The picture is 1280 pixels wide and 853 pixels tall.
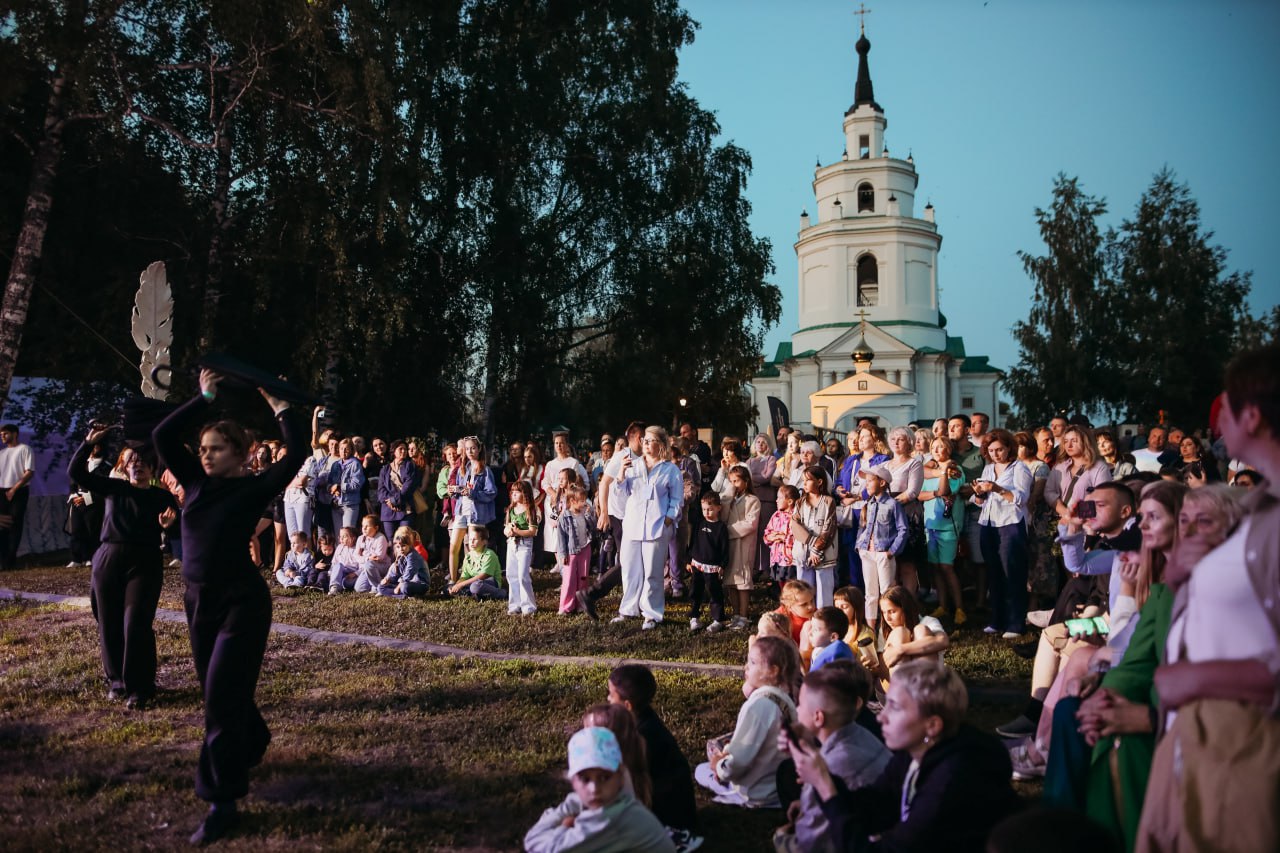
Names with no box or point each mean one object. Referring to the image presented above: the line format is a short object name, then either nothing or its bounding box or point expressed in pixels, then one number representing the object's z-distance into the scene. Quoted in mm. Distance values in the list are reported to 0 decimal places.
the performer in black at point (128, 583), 6504
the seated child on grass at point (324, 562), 12250
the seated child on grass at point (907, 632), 5742
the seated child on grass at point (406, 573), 11320
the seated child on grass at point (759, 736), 4766
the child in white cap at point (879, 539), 8438
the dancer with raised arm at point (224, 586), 4305
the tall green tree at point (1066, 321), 38750
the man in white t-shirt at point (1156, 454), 9742
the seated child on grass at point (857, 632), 6285
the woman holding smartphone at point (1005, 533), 8578
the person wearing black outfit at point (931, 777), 3094
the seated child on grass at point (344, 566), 11984
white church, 61438
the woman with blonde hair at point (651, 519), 9375
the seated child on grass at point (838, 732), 3939
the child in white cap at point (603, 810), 3455
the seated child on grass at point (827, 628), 5668
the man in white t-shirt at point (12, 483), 13141
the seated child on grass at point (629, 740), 4004
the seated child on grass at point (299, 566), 12219
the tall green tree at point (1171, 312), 37750
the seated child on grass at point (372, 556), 11734
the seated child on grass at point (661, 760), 4352
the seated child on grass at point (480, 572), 11195
